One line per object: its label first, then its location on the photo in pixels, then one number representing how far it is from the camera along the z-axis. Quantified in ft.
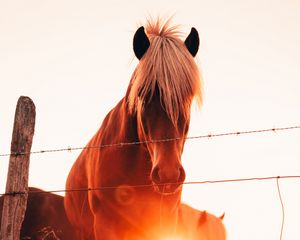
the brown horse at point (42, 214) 24.04
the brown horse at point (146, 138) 13.99
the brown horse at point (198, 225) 18.01
